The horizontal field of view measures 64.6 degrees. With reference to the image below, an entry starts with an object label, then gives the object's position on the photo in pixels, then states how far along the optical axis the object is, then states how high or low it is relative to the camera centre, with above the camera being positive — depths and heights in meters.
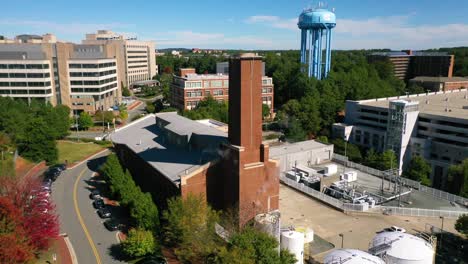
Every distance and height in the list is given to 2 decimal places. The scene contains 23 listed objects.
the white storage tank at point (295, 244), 31.02 -14.94
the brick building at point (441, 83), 127.94 -6.61
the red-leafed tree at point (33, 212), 31.76 -13.14
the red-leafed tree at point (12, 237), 26.95 -13.04
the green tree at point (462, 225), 33.84 -14.71
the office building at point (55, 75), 97.25 -3.08
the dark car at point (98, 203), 43.73 -16.46
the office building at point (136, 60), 164.88 +1.51
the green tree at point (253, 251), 24.78 -12.64
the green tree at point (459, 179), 48.76 -15.44
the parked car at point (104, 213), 41.38 -16.59
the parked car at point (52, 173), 53.38 -15.99
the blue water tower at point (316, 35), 106.56 +8.53
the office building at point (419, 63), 156.50 +0.37
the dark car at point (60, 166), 57.34 -15.88
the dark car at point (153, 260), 32.07 -16.98
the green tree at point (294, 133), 76.06 -14.07
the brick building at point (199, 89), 100.44 -7.03
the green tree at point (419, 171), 55.12 -15.99
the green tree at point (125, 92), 146.11 -11.13
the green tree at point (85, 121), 86.25 -13.31
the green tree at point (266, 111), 98.56 -12.41
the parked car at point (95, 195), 46.01 -16.34
